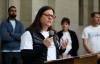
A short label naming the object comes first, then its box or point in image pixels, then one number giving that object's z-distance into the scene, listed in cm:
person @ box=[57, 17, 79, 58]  1110
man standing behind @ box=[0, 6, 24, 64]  1050
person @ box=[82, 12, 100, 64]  1073
